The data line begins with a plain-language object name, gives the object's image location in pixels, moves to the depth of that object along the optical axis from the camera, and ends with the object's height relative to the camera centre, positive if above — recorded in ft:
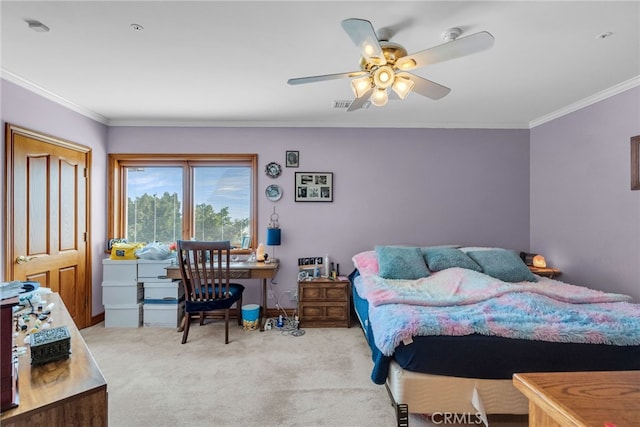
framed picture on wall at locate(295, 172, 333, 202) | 12.59 +1.11
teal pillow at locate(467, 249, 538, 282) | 9.85 -1.81
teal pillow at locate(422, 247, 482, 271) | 10.41 -1.69
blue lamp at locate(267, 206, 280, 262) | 11.91 -1.00
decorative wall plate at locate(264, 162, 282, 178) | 12.56 +1.78
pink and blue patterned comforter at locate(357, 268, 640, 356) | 5.81 -2.23
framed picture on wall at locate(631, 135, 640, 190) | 8.61 +1.46
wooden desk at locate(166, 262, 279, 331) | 10.80 -2.17
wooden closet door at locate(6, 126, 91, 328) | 8.48 -0.13
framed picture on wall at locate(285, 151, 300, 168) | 12.60 +2.25
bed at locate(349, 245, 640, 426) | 5.63 -2.59
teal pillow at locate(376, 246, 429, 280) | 9.85 -1.74
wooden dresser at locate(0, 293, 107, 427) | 2.93 -1.93
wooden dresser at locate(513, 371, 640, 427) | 1.81 -1.24
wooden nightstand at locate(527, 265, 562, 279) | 11.04 -2.21
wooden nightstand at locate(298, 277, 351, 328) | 11.23 -3.44
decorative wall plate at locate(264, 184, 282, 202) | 12.55 +0.85
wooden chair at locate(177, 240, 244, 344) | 9.80 -2.46
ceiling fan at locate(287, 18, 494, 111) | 4.87 +2.82
